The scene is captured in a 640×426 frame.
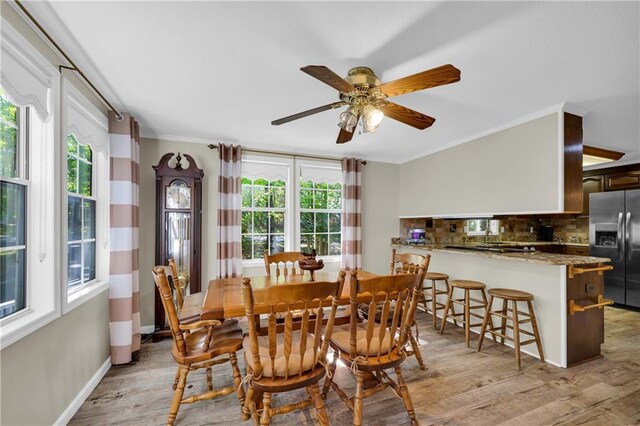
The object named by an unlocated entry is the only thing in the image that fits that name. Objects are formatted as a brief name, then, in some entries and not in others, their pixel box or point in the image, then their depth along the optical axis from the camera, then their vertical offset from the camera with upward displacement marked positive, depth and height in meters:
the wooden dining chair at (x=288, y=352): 1.35 -0.73
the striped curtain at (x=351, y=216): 4.27 +0.00
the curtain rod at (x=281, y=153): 3.64 +0.92
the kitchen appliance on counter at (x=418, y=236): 4.55 -0.34
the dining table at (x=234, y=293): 1.72 -0.59
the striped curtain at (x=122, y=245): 2.54 -0.27
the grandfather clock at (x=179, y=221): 3.15 -0.05
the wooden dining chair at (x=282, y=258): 2.85 -0.44
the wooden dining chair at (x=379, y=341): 1.56 -0.79
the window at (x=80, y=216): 2.16 +0.01
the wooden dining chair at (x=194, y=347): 1.69 -0.89
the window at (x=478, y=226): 4.50 -0.17
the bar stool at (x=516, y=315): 2.52 -0.96
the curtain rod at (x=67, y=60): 1.46 +1.03
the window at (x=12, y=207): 1.49 +0.06
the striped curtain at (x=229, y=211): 3.57 +0.07
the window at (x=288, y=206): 3.97 +0.15
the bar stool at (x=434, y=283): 3.44 -0.85
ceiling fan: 1.54 +0.79
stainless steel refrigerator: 4.09 -0.36
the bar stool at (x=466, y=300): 2.95 -0.95
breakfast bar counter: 2.52 -0.78
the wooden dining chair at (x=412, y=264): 2.34 -0.48
